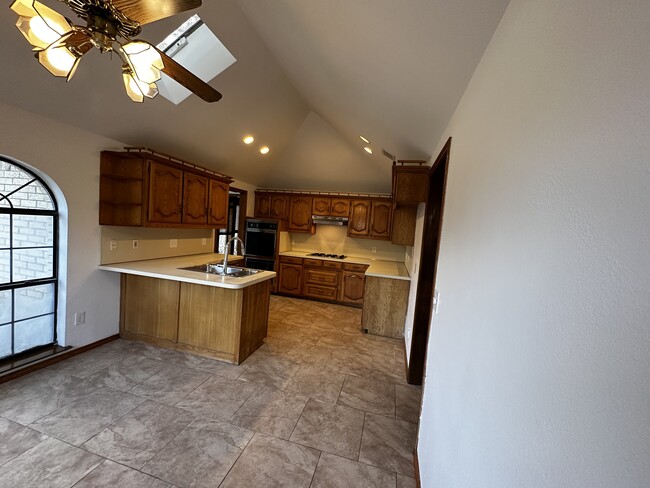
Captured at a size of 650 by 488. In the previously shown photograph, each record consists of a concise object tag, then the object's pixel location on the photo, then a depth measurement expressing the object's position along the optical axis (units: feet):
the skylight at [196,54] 8.57
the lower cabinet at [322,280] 16.81
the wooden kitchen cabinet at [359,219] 17.43
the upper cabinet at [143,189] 9.70
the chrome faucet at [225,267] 10.57
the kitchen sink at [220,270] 10.73
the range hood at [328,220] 17.65
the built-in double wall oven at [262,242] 17.78
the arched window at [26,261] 7.85
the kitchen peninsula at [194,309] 9.27
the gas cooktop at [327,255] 18.20
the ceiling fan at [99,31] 3.78
